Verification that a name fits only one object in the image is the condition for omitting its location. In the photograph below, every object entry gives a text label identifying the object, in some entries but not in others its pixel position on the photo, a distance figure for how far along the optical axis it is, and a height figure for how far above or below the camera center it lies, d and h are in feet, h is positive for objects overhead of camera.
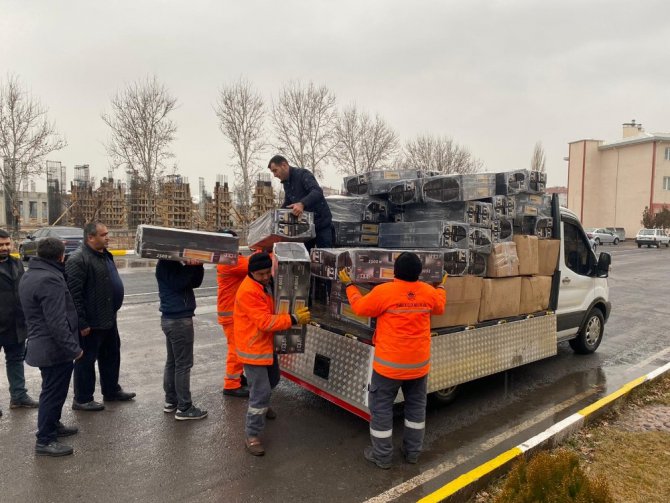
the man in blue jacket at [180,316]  15.15 -3.38
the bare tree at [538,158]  161.82 +17.75
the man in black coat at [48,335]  13.03 -3.48
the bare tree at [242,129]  100.68 +15.86
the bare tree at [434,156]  130.93 +14.41
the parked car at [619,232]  161.15 -6.17
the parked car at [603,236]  146.51 -6.89
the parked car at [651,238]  139.31 -6.78
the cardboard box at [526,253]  18.30 -1.54
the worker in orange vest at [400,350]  12.46 -3.55
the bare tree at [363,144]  113.39 +14.88
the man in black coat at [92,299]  15.46 -3.04
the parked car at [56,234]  61.11 -4.29
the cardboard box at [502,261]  17.06 -1.74
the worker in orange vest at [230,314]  17.53 -3.88
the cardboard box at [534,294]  18.40 -3.11
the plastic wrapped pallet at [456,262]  15.55 -1.63
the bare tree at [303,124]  104.94 +17.78
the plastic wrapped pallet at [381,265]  13.80 -1.58
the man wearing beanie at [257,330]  12.96 -3.28
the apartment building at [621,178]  178.70 +13.48
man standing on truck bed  17.88 +0.49
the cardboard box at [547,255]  19.51 -1.69
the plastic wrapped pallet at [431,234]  16.37 -0.83
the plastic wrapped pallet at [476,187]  17.46 +0.86
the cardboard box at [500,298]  16.67 -3.01
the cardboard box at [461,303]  15.38 -2.93
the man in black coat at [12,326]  15.87 -3.94
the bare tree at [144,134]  92.53 +13.41
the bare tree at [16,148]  77.87 +8.85
